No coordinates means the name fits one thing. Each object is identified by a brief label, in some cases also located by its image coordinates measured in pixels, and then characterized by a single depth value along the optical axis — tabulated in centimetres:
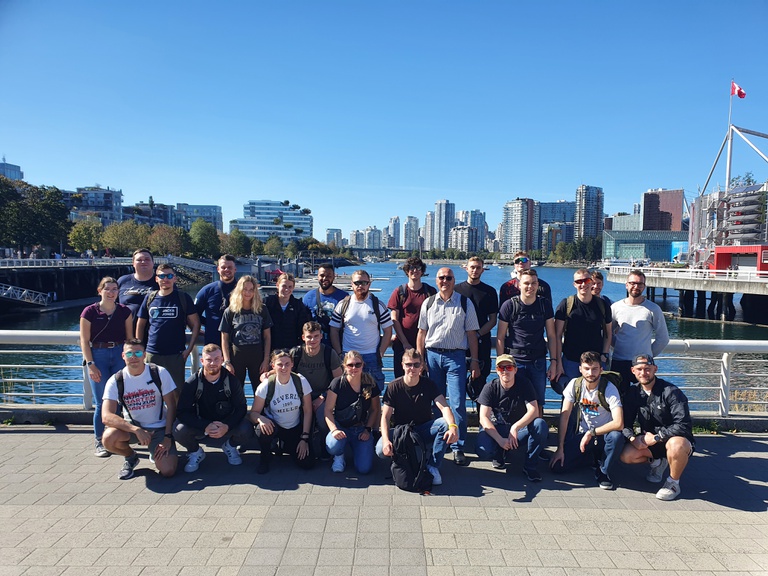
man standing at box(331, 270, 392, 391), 561
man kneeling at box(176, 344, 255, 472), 504
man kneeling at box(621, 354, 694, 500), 455
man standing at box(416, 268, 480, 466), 543
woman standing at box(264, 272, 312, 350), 577
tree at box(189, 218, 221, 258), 10556
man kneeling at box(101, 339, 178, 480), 484
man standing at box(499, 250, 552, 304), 587
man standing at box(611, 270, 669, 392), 559
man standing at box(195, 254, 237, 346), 601
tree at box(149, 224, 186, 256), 9231
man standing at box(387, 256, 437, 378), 582
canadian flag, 6353
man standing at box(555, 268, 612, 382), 553
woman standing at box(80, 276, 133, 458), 543
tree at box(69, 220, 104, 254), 7631
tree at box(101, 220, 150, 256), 8394
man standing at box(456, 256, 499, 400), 580
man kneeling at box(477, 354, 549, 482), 495
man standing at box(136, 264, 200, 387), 562
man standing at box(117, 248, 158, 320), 585
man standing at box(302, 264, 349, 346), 593
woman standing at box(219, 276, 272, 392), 556
